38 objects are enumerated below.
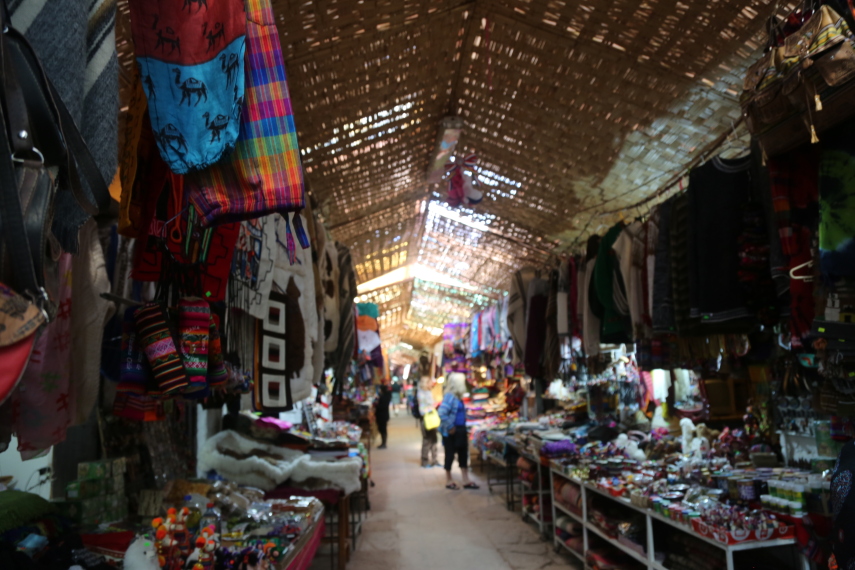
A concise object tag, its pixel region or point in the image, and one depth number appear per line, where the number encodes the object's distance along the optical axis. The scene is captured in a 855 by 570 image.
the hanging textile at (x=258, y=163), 1.26
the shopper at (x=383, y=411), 12.41
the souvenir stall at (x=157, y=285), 0.87
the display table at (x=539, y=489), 5.62
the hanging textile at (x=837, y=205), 1.85
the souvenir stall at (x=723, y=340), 2.02
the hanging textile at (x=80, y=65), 0.87
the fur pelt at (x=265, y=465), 3.98
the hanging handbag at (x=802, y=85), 1.71
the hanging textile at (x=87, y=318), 1.76
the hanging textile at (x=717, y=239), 2.53
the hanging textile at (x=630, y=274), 3.47
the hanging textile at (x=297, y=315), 2.94
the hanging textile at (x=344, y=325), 4.34
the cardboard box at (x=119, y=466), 2.55
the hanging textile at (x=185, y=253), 1.86
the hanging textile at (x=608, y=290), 3.81
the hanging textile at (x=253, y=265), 2.49
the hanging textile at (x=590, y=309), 4.14
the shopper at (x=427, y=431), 9.63
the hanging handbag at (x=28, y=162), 0.72
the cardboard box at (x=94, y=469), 2.40
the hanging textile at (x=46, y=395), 1.52
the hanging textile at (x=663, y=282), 2.97
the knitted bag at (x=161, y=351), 1.76
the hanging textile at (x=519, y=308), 5.64
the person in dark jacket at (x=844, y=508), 1.77
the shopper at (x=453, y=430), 8.33
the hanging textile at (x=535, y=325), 5.36
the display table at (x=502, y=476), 6.89
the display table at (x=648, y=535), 2.62
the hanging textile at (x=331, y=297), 4.15
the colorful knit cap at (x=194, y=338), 1.85
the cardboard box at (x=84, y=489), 2.32
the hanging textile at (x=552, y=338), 4.96
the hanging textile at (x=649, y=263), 3.23
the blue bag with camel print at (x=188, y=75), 1.23
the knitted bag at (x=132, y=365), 1.75
